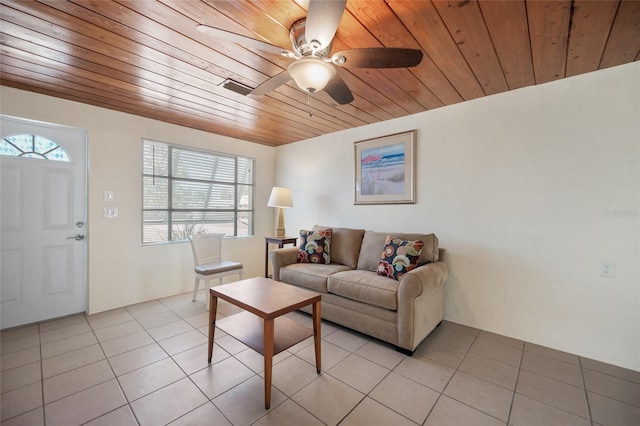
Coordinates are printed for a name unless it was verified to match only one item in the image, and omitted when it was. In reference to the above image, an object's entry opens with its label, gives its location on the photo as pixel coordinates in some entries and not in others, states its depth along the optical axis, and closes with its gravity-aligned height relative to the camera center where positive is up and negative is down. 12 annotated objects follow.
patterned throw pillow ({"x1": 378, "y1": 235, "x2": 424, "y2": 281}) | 2.47 -0.44
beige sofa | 2.16 -0.70
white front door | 2.53 -0.13
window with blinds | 3.41 +0.25
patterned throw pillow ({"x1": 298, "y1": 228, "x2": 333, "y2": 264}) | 3.24 -0.46
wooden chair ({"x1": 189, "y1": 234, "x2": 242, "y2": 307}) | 3.17 -0.68
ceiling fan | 1.19 +0.85
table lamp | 3.86 +0.15
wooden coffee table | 1.59 -0.77
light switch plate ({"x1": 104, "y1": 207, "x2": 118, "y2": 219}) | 3.01 -0.03
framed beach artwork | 3.08 +0.52
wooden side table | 3.83 -0.45
